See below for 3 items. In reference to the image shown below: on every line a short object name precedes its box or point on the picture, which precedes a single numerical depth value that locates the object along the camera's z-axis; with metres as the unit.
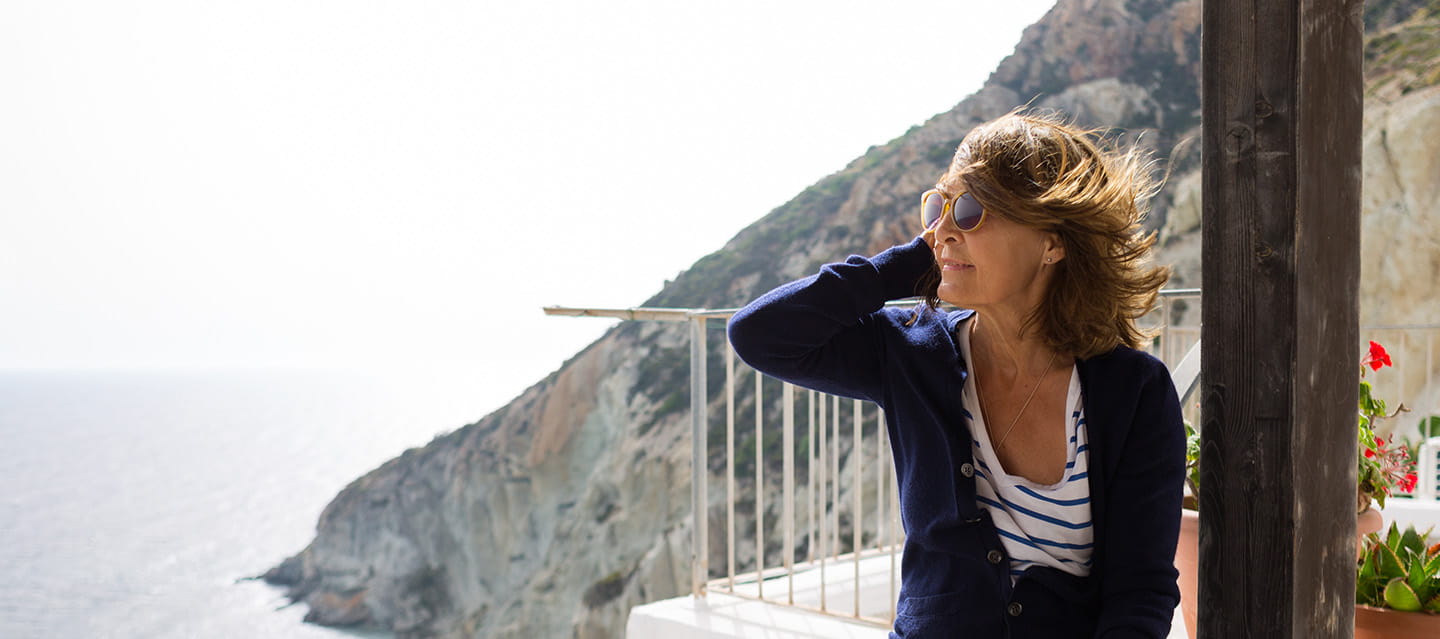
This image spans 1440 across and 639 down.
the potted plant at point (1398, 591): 1.39
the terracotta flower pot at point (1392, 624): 1.38
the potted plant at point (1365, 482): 1.58
